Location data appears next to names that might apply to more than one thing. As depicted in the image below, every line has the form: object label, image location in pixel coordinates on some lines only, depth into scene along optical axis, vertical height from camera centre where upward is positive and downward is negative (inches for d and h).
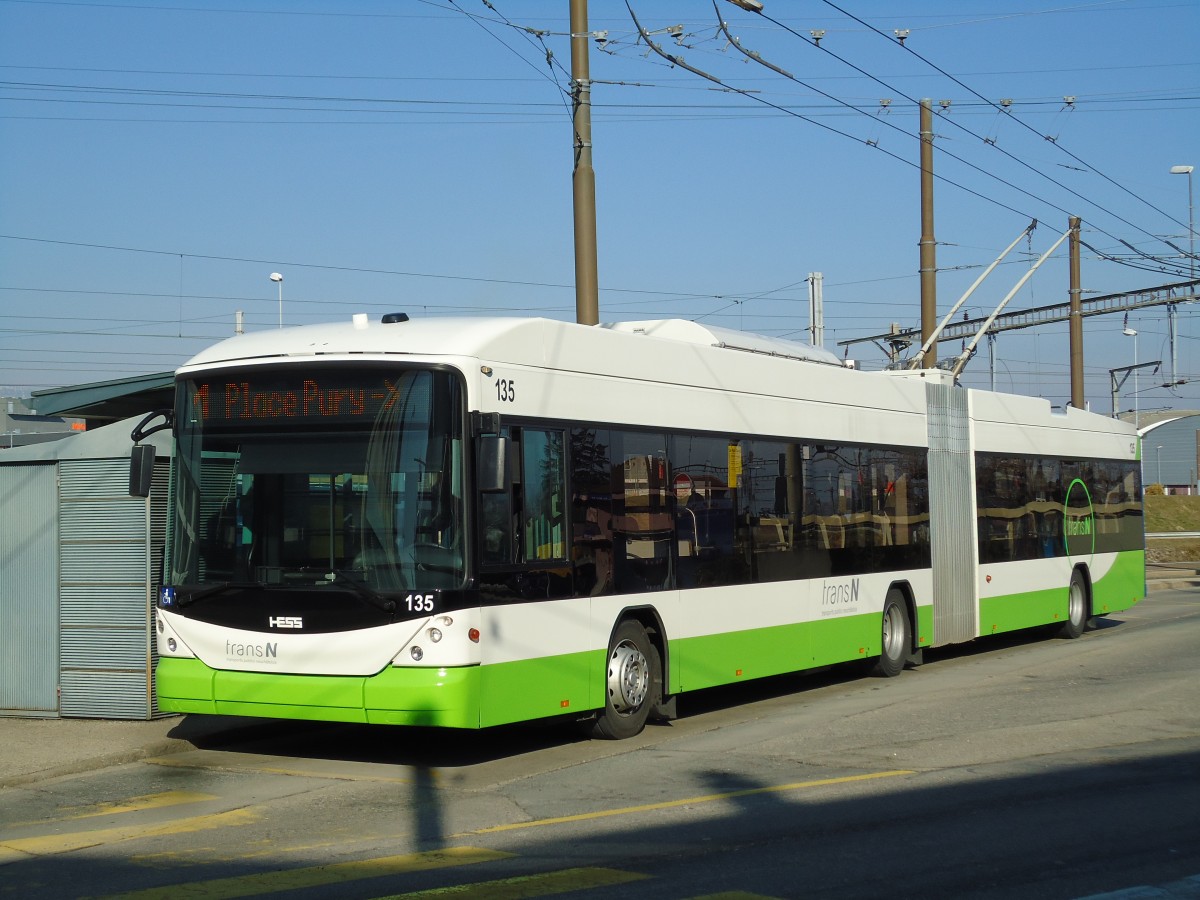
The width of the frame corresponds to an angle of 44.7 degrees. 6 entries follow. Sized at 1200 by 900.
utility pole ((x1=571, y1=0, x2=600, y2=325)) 571.2 +149.3
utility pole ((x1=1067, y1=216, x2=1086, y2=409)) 1386.6 +188.5
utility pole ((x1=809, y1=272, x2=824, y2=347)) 1434.5 +220.0
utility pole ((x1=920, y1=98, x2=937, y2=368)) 940.6 +185.4
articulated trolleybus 382.3 +3.6
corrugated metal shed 486.3 -12.1
